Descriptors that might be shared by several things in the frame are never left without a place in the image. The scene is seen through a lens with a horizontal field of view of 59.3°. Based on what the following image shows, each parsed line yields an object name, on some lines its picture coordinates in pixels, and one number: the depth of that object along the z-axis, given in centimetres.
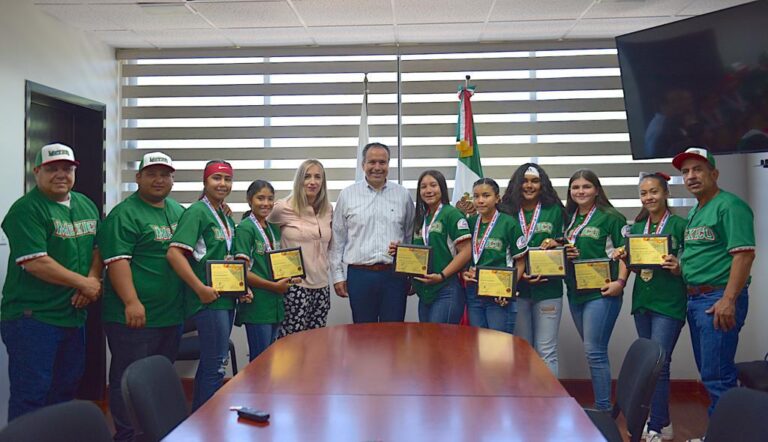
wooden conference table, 177
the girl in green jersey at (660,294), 381
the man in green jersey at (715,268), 346
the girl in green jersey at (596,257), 400
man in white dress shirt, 425
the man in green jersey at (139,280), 350
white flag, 554
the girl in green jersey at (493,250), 413
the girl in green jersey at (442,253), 416
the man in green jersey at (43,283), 333
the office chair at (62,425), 161
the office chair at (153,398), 205
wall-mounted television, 388
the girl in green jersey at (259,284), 396
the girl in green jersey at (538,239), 410
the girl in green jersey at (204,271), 360
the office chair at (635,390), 239
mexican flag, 536
